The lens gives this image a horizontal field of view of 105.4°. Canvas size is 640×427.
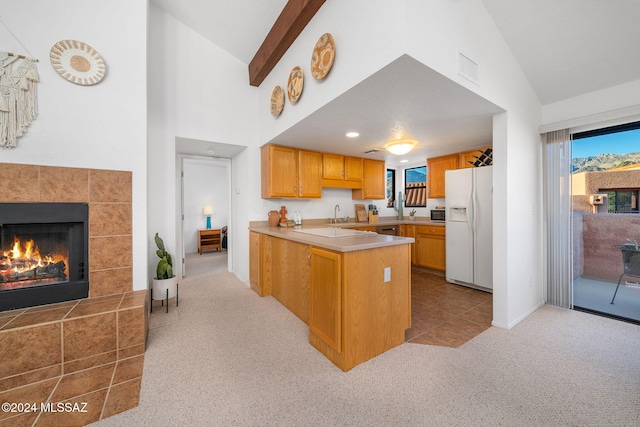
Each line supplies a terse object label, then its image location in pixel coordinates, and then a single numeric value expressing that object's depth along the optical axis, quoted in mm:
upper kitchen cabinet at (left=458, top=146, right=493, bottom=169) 3545
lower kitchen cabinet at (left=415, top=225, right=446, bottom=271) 4016
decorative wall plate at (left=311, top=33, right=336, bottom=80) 2045
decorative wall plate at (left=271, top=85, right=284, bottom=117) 2974
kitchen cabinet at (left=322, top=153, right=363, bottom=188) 4020
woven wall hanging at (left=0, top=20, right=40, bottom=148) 1853
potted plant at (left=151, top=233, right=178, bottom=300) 2682
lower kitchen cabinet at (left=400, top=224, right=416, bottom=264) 4465
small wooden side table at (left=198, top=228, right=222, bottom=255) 6266
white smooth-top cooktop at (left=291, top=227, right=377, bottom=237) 2400
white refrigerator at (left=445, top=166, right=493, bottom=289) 3246
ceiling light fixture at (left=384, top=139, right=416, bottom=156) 2961
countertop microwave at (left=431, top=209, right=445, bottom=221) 4371
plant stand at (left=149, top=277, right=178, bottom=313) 2678
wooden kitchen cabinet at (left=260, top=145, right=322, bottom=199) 3453
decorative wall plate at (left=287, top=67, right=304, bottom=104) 2523
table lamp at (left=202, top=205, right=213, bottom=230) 6574
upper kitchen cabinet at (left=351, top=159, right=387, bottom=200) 4555
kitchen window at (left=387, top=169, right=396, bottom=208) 5579
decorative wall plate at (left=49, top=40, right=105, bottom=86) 2004
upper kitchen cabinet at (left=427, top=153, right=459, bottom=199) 4266
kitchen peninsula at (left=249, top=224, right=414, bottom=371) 1745
